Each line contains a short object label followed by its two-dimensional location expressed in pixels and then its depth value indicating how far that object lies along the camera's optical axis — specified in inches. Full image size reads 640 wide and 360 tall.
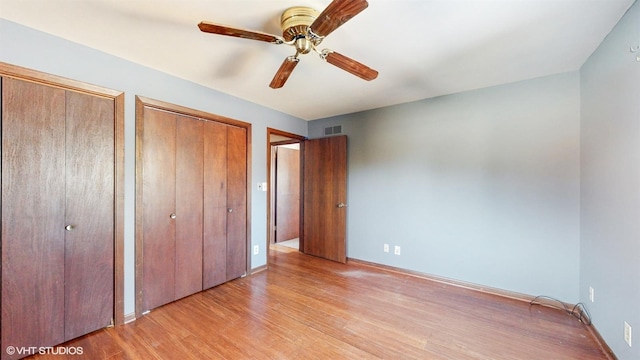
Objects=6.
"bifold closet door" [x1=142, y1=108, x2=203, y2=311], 91.7
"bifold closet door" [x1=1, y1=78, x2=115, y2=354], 65.2
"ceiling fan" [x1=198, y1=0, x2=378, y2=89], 47.1
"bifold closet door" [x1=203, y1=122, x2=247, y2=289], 110.7
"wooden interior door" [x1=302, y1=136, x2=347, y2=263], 148.4
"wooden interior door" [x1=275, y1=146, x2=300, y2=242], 203.2
